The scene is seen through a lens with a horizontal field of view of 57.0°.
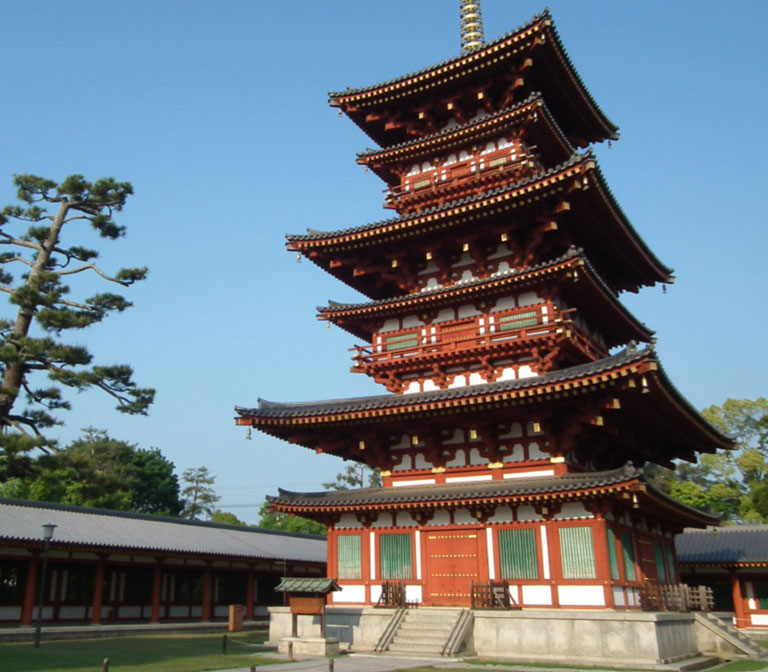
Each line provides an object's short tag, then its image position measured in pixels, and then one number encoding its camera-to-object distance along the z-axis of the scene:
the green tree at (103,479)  39.19
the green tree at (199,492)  111.38
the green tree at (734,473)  67.75
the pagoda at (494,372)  22.44
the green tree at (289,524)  88.88
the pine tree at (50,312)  39.62
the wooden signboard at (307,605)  22.58
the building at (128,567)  32.41
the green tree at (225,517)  98.62
